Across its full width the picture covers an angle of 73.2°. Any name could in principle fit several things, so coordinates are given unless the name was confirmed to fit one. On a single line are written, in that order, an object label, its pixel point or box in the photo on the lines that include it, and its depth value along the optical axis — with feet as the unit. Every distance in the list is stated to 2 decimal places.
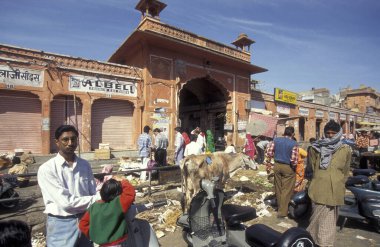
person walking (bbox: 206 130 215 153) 49.98
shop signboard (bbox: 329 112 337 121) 98.51
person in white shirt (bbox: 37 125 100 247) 7.44
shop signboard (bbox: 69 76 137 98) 40.96
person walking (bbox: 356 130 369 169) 42.22
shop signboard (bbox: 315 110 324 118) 90.98
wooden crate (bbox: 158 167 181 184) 24.77
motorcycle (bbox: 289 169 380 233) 15.53
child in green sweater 7.67
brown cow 20.15
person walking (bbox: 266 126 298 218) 18.21
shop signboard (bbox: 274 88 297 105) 74.13
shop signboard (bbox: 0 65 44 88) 34.91
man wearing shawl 11.94
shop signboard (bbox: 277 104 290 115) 76.23
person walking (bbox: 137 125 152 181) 30.95
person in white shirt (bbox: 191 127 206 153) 34.87
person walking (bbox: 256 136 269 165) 43.42
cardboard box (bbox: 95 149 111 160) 41.19
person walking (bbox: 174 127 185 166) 30.66
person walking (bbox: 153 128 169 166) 30.96
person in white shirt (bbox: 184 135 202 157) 26.94
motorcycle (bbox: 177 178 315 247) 10.56
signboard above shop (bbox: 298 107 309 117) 83.79
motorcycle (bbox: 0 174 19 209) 19.48
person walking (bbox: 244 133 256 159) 42.57
